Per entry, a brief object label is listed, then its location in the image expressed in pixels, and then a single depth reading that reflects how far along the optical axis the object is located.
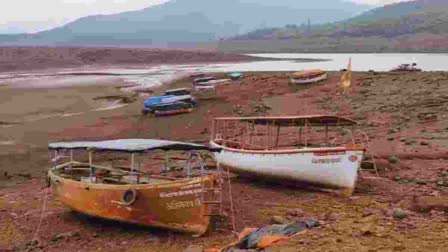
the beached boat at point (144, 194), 14.95
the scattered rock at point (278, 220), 15.28
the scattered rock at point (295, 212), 16.08
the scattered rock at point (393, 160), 20.98
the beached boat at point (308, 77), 44.81
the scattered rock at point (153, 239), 15.02
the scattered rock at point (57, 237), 15.54
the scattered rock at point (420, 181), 18.58
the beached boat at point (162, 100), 37.09
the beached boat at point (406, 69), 50.12
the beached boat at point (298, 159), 17.77
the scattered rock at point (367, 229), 12.95
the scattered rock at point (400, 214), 14.66
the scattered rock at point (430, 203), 15.47
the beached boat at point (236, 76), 53.19
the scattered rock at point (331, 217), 14.88
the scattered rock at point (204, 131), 31.50
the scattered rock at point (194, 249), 13.62
